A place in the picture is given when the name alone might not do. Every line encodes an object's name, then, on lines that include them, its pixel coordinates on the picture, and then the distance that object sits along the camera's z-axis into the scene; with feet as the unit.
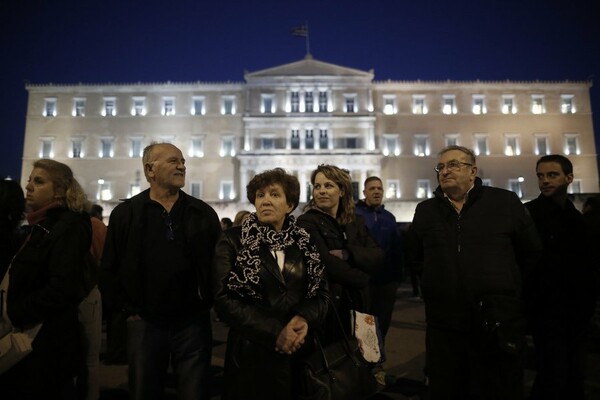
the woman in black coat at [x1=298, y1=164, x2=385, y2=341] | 9.60
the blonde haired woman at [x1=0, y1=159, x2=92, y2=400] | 8.42
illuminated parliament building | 112.37
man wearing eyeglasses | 8.89
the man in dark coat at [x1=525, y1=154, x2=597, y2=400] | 10.65
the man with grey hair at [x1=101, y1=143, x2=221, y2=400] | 9.14
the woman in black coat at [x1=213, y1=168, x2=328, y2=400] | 7.58
